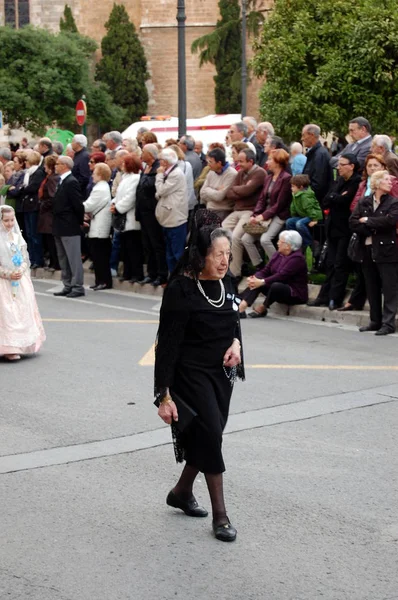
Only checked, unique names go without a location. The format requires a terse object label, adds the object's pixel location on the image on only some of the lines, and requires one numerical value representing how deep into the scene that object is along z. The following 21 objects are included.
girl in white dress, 12.49
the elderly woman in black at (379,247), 13.66
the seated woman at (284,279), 15.40
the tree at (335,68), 21.80
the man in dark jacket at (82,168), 20.11
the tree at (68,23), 58.12
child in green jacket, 15.84
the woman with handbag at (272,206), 16.16
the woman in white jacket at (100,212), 18.61
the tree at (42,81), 53.03
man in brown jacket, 16.66
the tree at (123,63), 57.84
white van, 38.84
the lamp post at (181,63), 24.30
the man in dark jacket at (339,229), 14.95
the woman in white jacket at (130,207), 18.23
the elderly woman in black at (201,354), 6.81
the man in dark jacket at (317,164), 16.12
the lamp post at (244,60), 45.09
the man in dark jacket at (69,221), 18.05
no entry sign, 31.39
